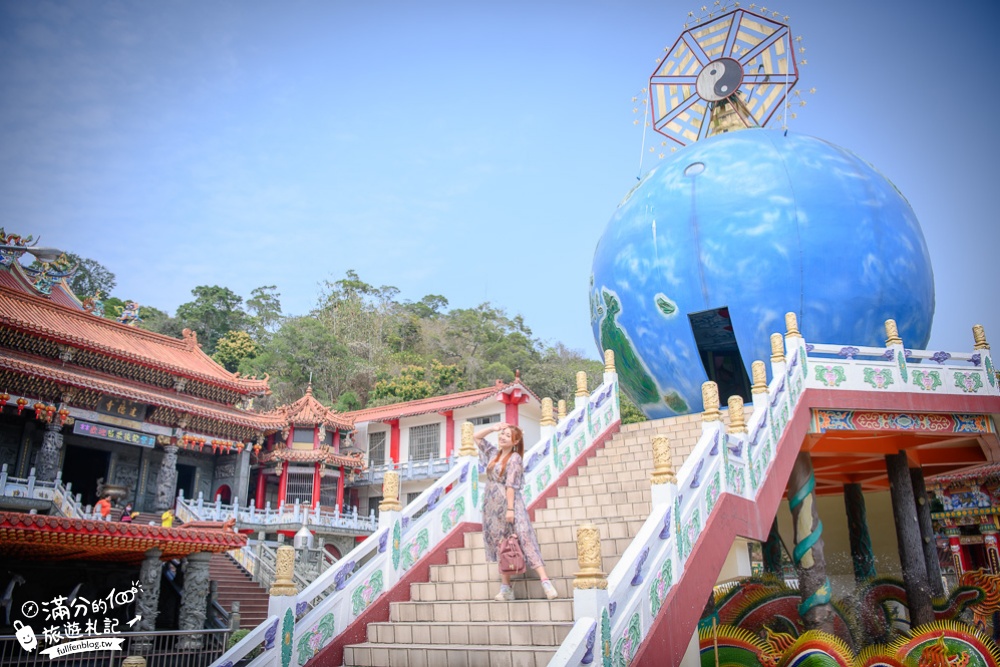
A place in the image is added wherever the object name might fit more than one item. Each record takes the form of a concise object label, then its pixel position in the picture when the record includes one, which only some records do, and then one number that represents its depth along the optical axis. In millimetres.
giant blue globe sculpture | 10648
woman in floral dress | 5895
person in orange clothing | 14391
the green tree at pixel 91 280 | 47531
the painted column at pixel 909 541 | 11195
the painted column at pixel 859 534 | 13047
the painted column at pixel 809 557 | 9766
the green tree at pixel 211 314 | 46219
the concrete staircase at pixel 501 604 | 5492
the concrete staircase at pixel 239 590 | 15078
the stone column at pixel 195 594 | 12383
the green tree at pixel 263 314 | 47906
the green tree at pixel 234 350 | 42000
